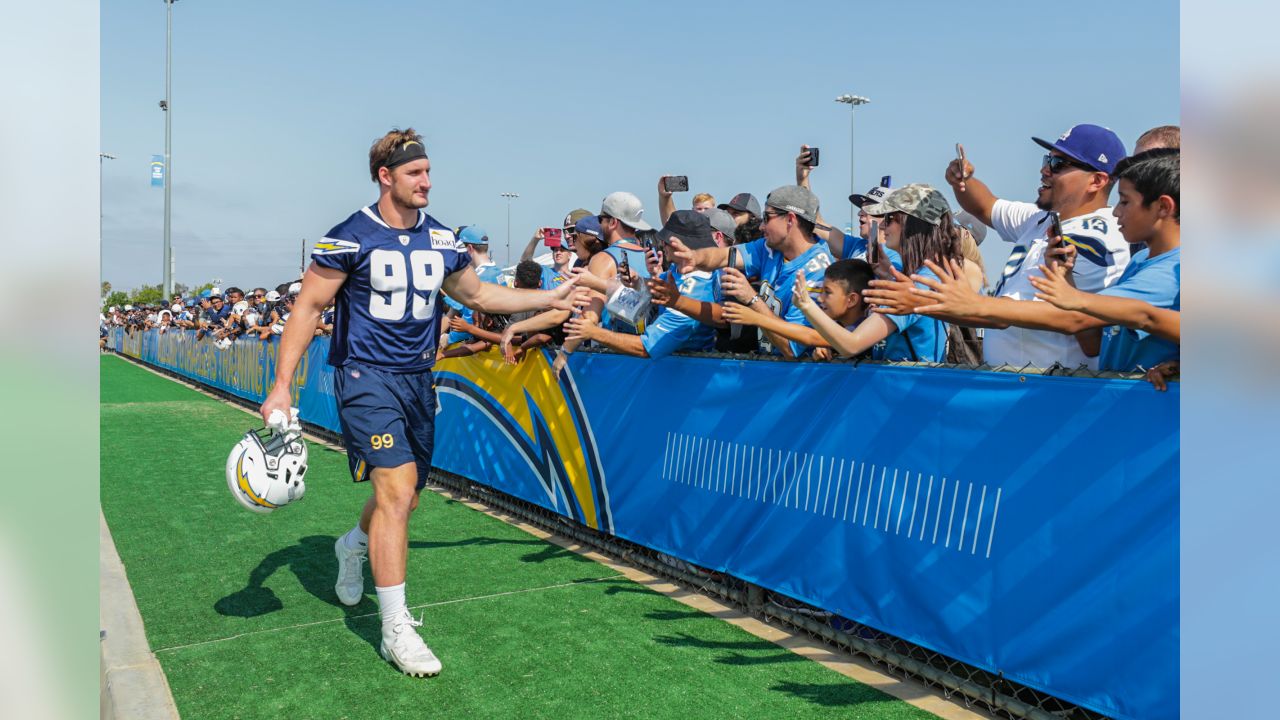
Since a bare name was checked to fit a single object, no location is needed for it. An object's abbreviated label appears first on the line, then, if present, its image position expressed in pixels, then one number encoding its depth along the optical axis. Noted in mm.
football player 4199
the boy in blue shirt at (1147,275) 2855
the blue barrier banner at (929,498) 3072
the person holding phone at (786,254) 5008
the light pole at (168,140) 38375
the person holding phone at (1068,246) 3498
